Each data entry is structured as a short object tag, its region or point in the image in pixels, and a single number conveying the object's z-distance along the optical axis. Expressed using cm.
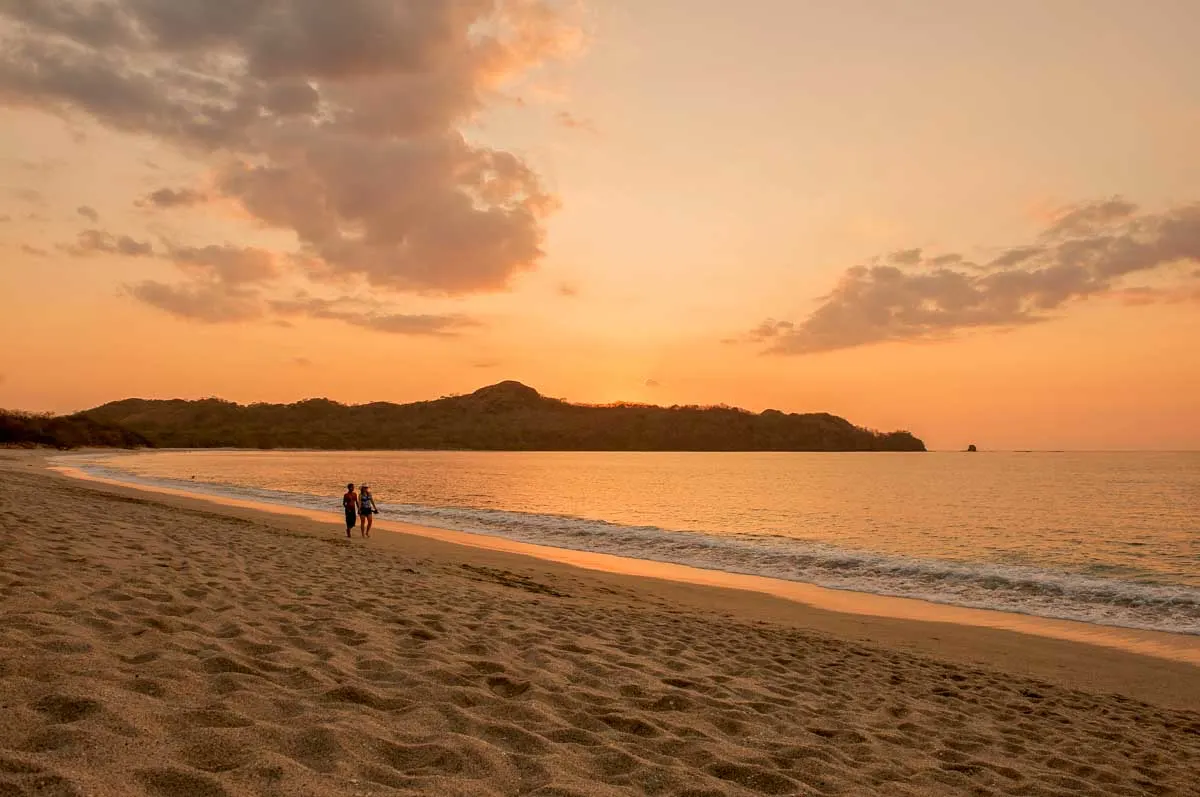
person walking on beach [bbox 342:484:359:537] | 2525
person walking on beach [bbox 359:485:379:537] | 2536
